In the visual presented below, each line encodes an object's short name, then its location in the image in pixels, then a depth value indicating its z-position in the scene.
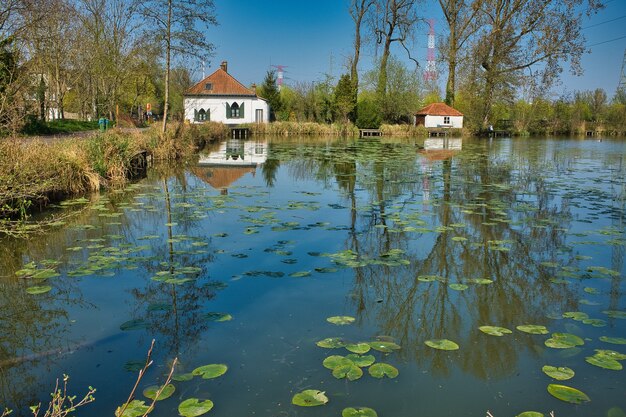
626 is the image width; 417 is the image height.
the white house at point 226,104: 44.12
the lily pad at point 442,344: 3.47
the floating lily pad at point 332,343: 3.44
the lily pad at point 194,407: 2.66
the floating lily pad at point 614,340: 3.56
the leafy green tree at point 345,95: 42.31
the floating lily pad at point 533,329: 3.74
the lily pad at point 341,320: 3.85
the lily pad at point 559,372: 3.07
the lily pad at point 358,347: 3.36
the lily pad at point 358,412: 2.64
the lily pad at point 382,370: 3.06
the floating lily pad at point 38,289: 4.48
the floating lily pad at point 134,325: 3.77
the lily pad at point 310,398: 2.76
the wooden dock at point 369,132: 41.64
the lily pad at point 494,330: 3.70
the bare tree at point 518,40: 33.81
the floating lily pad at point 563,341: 3.49
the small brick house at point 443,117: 46.66
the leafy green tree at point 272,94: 49.81
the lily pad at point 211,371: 3.05
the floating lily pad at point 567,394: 2.83
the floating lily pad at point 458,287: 4.62
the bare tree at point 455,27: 37.91
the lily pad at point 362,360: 3.17
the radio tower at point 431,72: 43.33
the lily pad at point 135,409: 2.62
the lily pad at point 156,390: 2.81
